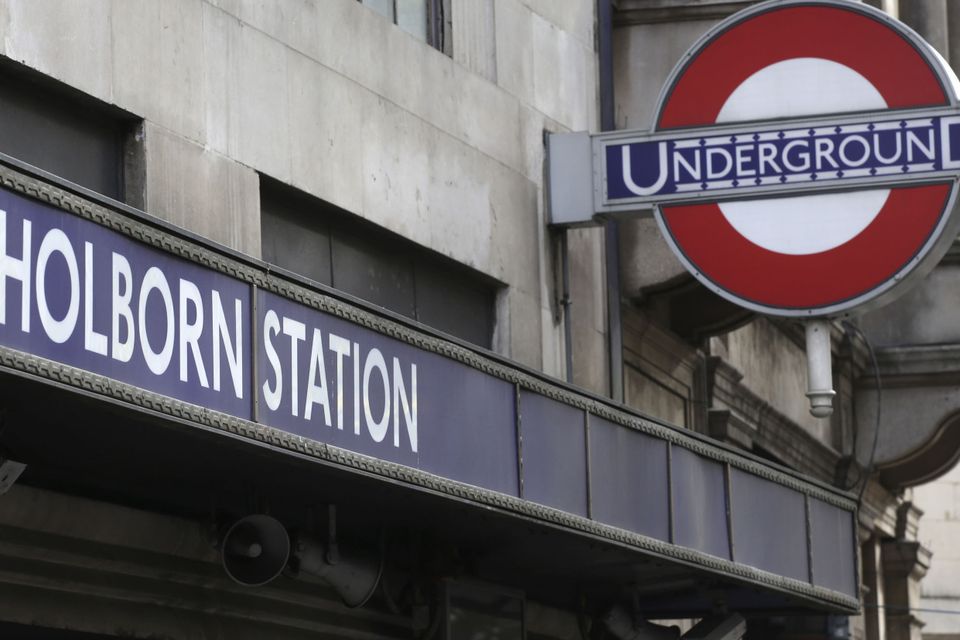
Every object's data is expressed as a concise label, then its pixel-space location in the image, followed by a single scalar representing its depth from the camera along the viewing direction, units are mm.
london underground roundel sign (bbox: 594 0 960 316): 21659
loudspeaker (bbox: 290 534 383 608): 17096
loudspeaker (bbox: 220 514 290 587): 15580
